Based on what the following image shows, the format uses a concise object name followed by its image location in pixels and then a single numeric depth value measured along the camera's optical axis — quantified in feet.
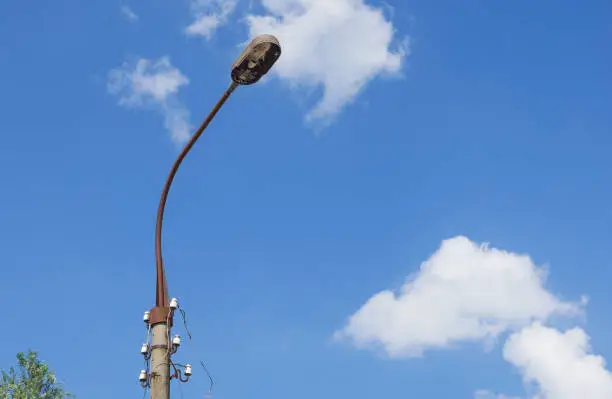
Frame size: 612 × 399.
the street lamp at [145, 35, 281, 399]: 20.63
